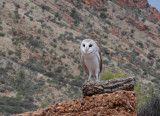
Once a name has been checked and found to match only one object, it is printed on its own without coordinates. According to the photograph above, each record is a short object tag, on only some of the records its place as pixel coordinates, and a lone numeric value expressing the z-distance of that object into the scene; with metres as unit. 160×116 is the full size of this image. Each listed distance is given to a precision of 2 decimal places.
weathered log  13.57
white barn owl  15.62
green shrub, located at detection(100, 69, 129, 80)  43.97
